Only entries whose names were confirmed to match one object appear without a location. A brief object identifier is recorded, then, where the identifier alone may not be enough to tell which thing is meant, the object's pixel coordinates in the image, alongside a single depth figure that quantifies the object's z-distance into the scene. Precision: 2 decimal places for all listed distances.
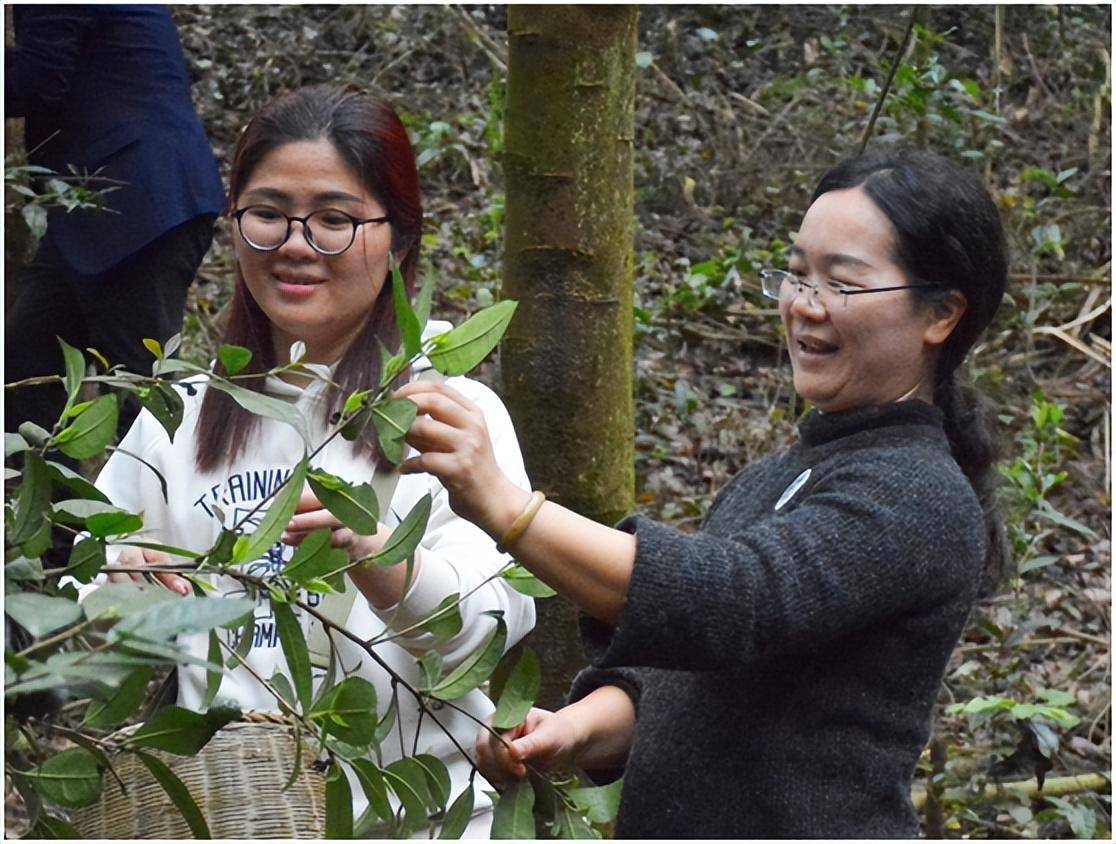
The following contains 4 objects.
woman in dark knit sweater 3.35
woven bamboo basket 3.72
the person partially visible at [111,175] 7.94
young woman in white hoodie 4.37
